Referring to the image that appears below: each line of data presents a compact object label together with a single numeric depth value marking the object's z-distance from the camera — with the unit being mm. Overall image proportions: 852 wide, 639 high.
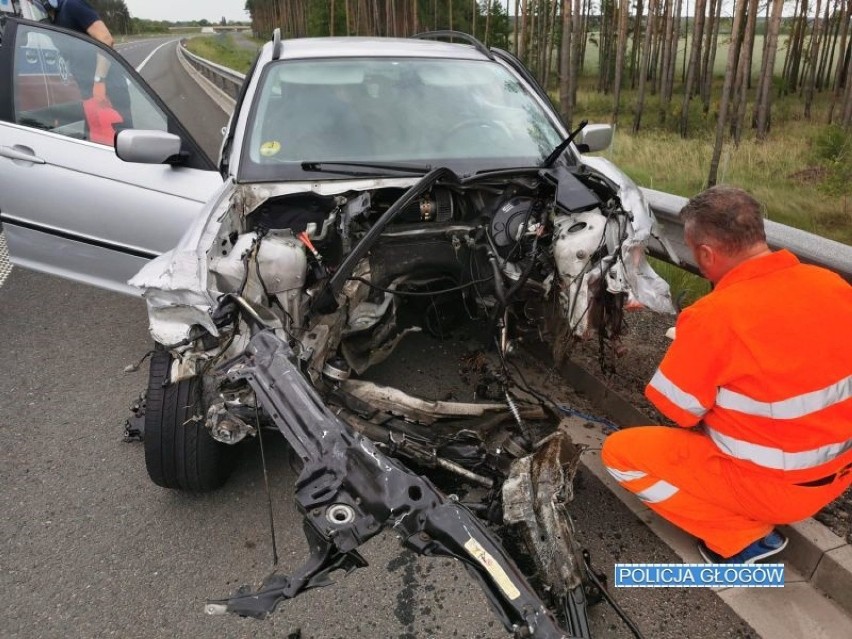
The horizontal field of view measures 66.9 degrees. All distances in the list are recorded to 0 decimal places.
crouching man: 2090
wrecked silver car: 1858
